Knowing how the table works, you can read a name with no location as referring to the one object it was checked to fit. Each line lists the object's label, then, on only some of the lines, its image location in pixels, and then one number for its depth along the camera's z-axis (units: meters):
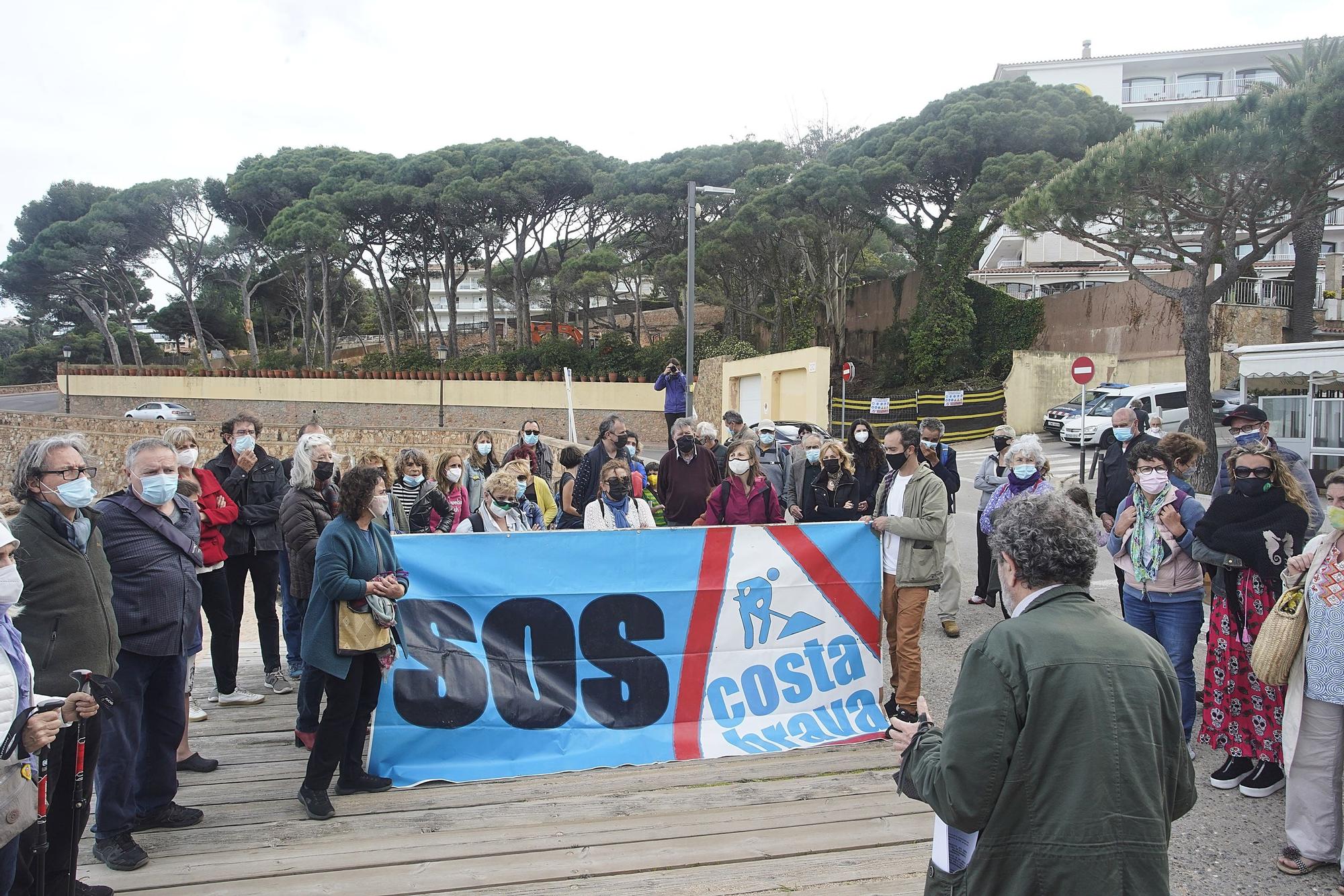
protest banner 4.74
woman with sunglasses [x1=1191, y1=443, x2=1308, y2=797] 4.47
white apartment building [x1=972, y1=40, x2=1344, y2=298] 49.81
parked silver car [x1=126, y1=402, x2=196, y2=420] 37.78
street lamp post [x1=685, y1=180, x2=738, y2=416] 19.72
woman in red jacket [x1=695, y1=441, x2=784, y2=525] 6.70
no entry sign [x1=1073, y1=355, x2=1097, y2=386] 17.41
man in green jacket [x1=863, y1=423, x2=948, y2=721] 5.35
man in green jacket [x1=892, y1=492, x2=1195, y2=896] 2.02
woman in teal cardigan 4.03
